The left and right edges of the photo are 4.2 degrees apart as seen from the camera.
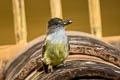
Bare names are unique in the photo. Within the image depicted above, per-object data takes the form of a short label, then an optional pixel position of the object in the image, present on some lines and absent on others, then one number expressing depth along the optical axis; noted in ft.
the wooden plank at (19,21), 13.36
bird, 11.47
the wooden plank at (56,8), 13.34
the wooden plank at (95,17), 13.36
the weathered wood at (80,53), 11.70
